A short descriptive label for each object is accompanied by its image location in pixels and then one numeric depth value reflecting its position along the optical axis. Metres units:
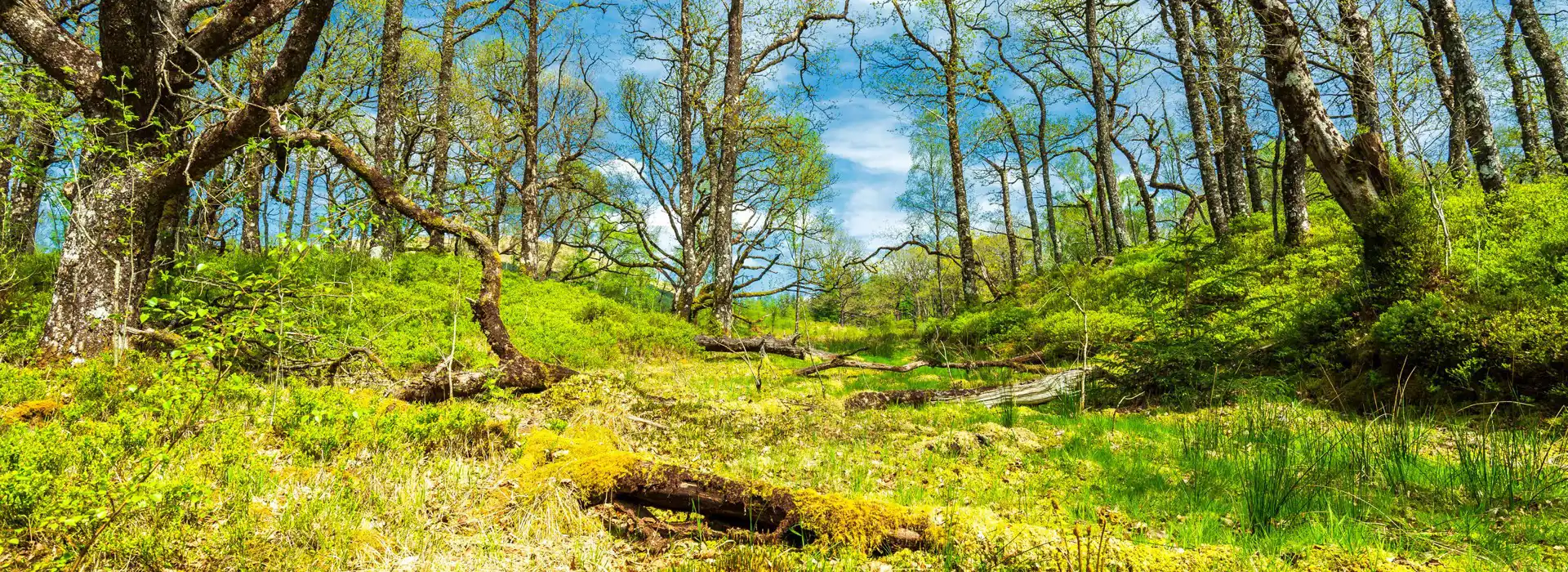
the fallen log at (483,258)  6.18
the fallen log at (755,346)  12.46
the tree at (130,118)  5.92
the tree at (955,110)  19.23
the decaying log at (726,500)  2.76
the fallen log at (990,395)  7.25
